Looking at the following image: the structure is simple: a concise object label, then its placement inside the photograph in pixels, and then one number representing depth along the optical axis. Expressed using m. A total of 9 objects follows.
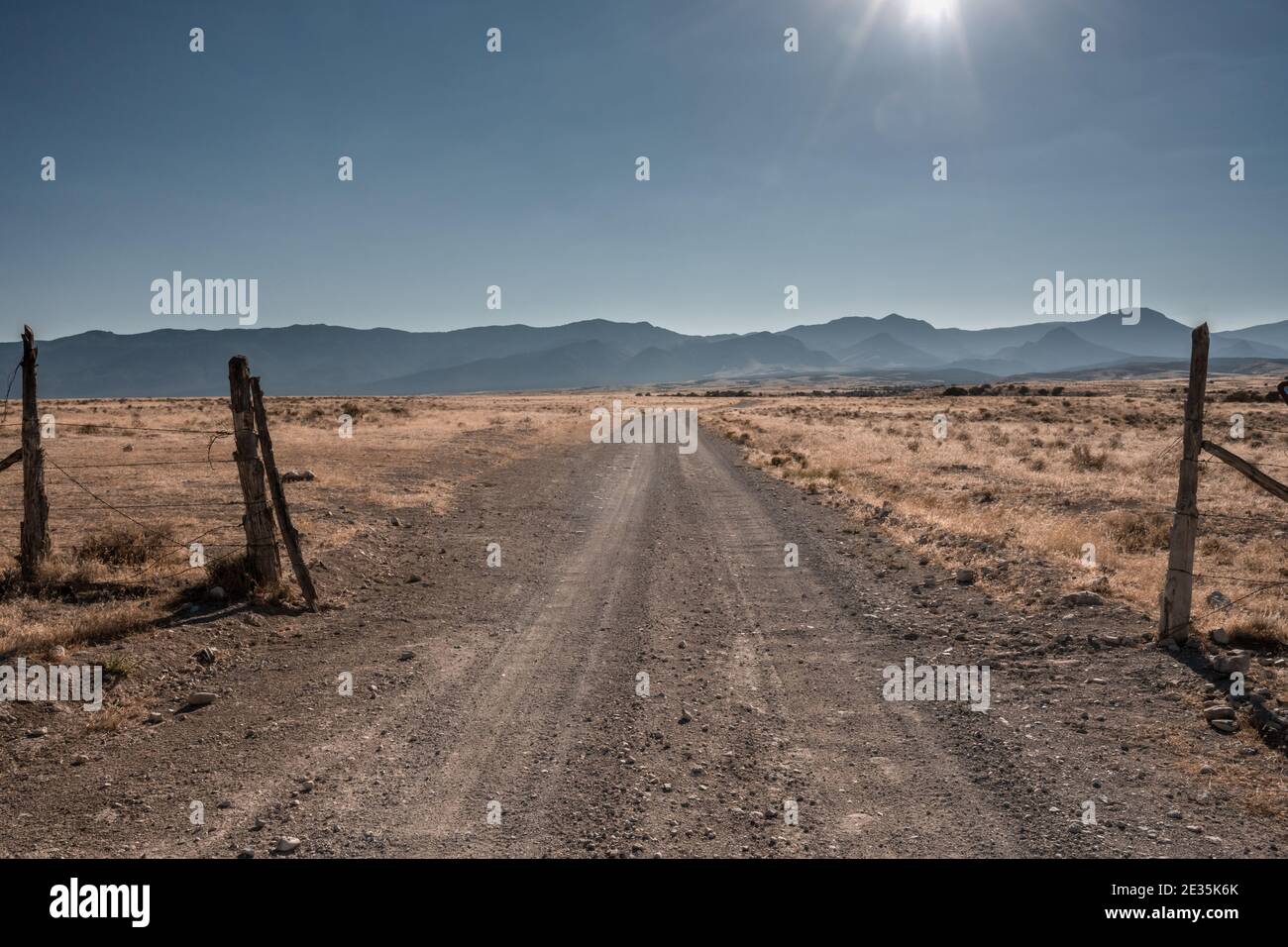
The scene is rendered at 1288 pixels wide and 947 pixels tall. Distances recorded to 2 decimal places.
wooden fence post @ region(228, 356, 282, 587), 9.90
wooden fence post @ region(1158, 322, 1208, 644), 7.86
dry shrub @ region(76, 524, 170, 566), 10.84
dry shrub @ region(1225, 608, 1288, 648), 7.62
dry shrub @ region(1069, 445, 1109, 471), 24.77
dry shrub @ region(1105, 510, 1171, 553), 12.77
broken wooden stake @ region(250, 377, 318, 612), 9.72
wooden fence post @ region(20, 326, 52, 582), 9.73
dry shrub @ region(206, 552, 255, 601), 9.91
